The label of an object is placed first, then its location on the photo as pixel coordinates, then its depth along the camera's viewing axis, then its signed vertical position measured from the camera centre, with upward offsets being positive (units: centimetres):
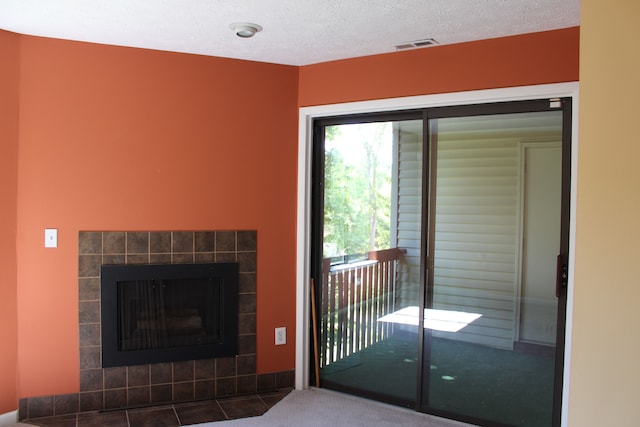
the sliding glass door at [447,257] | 297 -38
